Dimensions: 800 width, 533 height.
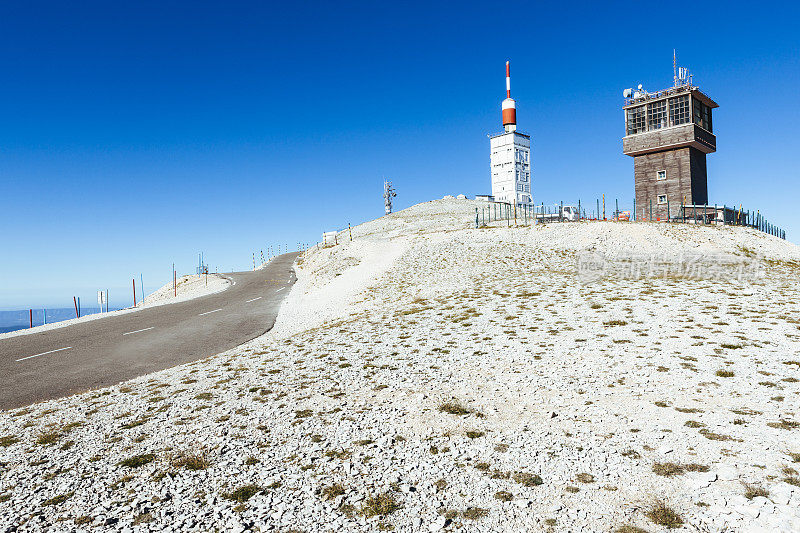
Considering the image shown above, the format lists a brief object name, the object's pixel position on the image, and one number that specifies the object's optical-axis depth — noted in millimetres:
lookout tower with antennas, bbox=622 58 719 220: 48812
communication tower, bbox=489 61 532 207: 99750
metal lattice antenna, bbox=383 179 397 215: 117250
